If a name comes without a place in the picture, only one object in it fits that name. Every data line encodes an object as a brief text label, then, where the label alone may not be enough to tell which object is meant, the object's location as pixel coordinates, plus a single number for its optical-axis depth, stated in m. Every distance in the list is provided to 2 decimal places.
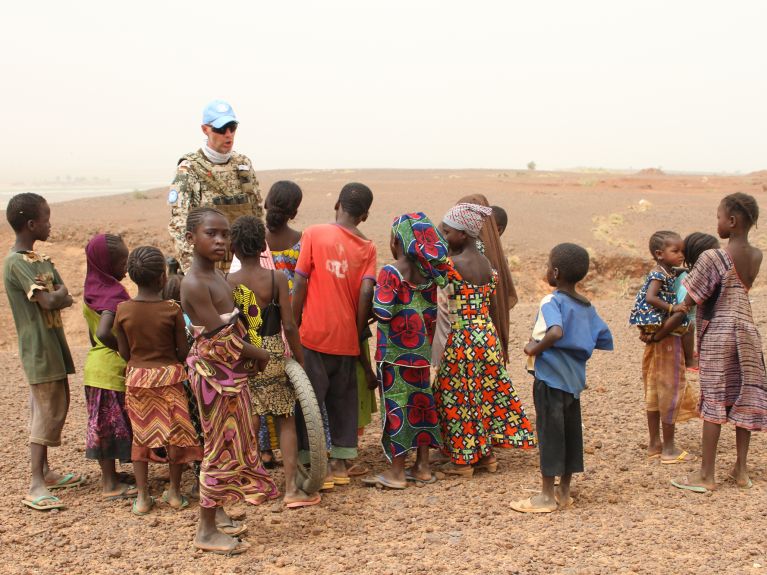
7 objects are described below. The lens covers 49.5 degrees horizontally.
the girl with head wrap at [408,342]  5.34
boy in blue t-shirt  4.91
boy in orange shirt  5.43
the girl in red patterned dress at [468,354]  5.61
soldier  6.12
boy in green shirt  5.23
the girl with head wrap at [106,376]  5.18
